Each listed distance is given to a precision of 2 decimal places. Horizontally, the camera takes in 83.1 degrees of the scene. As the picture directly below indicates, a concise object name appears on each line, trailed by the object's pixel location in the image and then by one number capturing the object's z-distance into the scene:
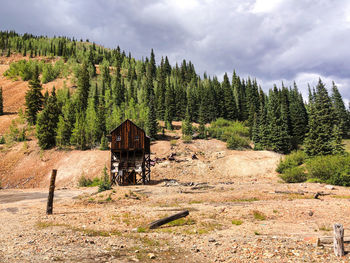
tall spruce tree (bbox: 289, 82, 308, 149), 62.41
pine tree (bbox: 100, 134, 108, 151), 47.19
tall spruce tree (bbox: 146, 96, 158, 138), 56.06
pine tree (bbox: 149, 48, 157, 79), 131.07
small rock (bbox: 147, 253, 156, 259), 7.23
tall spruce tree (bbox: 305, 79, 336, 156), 39.97
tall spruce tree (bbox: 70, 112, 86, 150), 47.41
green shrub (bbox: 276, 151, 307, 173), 36.28
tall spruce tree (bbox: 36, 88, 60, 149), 45.59
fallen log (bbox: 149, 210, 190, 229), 11.17
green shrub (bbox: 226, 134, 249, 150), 51.94
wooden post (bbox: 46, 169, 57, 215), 14.09
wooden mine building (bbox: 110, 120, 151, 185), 31.84
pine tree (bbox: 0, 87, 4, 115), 68.50
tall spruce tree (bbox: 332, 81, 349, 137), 70.50
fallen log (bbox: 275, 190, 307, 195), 19.95
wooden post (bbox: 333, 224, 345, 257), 6.24
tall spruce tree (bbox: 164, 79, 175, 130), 70.94
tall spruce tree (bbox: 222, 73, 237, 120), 81.94
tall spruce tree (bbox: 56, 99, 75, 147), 46.31
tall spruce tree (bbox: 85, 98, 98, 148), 51.16
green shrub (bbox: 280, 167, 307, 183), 30.12
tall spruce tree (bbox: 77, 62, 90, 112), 71.66
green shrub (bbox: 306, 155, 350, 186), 25.02
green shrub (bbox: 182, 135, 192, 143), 53.62
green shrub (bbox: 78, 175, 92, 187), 33.53
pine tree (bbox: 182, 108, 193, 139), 56.50
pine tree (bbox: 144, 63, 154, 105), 87.62
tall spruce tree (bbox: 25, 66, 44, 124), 56.34
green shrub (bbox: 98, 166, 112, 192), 23.49
